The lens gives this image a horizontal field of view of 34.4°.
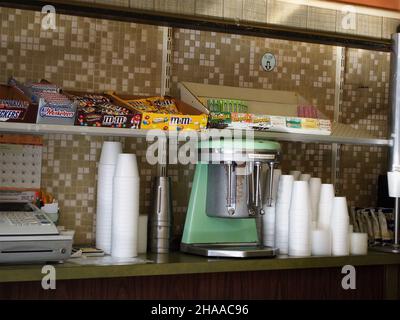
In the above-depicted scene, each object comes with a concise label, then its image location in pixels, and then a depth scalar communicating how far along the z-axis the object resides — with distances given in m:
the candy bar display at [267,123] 2.65
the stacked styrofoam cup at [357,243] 2.85
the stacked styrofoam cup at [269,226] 2.83
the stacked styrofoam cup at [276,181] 2.87
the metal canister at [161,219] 2.69
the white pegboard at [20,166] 2.64
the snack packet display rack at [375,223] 3.11
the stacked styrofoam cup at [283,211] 2.78
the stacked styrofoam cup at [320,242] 2.77
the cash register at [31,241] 2.15
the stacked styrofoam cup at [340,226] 2.79
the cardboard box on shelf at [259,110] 2.67
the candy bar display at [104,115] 2.40
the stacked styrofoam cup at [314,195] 2.91
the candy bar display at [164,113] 2.49
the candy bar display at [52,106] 2.32
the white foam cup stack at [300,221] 2.70
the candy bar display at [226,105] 2.81
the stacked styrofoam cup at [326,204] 2.85
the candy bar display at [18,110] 2.29
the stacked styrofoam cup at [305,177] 2.98
